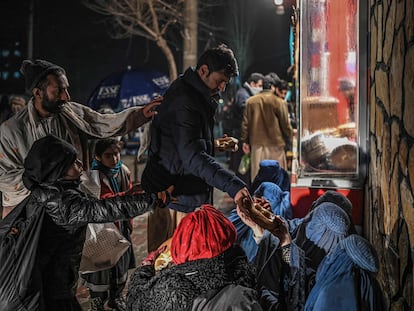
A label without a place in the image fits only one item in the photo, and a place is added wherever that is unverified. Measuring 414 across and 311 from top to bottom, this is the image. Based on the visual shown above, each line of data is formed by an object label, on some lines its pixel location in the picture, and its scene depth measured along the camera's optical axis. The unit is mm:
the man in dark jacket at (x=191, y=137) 4047
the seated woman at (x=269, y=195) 5020
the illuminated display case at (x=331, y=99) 6027
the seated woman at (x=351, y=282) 2900
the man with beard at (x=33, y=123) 4426
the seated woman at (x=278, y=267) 3477
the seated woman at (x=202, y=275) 2488
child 5367
